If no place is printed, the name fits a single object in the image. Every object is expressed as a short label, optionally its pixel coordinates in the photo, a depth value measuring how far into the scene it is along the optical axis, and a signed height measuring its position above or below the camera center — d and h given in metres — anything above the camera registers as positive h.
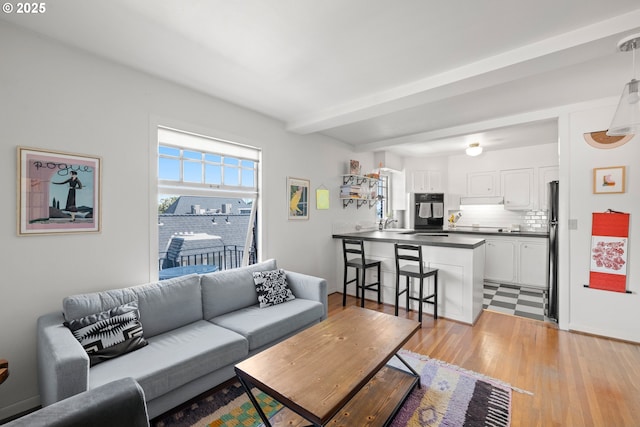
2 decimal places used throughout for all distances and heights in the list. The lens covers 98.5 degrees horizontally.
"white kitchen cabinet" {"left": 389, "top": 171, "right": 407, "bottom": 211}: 6.35 +0.49
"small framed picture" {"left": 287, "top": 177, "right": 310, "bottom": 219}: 3.88 +0.20
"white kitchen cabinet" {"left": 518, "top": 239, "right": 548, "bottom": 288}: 4.82 -0.87
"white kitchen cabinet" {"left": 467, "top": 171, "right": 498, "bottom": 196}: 5.63 +0.61
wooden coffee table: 1.36 -0.91
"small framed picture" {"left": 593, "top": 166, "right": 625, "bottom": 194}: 2.90 +0.37
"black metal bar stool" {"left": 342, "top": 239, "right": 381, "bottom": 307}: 3.91 -0.76
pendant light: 1.73 +0.68
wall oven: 6.11 +0.03
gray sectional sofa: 1.60 -0.98
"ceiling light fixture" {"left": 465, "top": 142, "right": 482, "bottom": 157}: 4.71 +1.08
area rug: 1.80 -1.36
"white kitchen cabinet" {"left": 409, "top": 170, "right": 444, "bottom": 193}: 6.14 +0.71
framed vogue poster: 1.92 +0.13
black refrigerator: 3.36 -0.48
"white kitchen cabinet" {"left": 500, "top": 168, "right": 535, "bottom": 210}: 5.24 +0.49
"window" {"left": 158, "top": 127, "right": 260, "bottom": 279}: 2.77 +0.09
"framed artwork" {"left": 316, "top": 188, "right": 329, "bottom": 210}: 4.37 +0.22
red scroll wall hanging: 2.88 -0.39
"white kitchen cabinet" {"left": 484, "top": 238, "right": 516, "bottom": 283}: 5.10 -0.89
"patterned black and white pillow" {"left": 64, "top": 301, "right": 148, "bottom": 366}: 1.78 -0.83
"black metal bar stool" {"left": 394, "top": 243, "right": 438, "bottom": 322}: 3.30 -0.74
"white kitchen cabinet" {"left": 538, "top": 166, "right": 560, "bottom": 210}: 5.03 +0.60
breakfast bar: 3.35 -0.74
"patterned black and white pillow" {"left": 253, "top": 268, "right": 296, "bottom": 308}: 2.90 -0.83
